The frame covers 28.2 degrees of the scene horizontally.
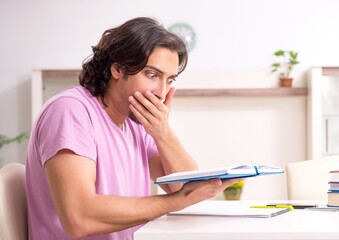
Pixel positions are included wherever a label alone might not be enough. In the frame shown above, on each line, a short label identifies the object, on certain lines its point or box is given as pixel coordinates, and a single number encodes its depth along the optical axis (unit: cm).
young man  153
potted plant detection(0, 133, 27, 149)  577
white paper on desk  162
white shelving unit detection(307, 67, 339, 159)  557
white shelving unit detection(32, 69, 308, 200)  583
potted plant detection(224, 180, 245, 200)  393
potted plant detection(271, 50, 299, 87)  576
